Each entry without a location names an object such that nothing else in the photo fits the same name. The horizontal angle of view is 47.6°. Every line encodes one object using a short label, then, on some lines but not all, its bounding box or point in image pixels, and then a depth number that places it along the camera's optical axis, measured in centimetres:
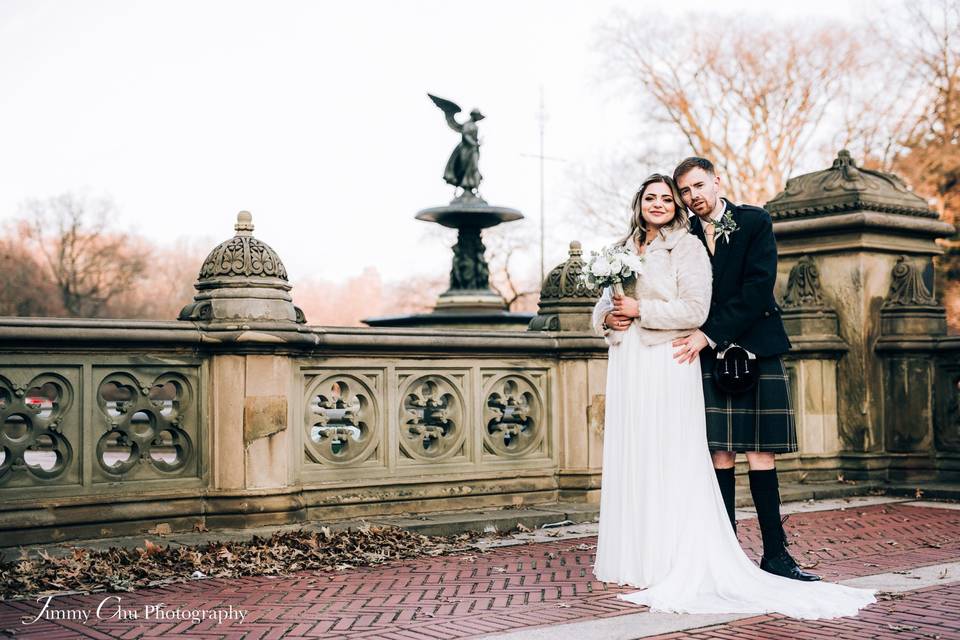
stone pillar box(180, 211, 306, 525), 744
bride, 564
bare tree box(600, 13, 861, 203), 3388
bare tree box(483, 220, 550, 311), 4784
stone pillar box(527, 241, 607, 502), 910
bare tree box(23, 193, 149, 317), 5775
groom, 589
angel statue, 2008
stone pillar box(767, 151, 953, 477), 1086
